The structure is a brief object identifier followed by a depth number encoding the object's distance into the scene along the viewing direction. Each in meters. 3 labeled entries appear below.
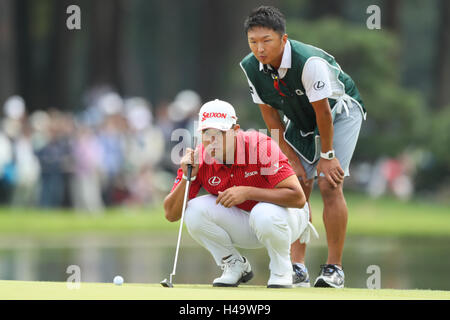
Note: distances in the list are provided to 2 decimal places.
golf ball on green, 15.23
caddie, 15.18
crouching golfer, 14.32
